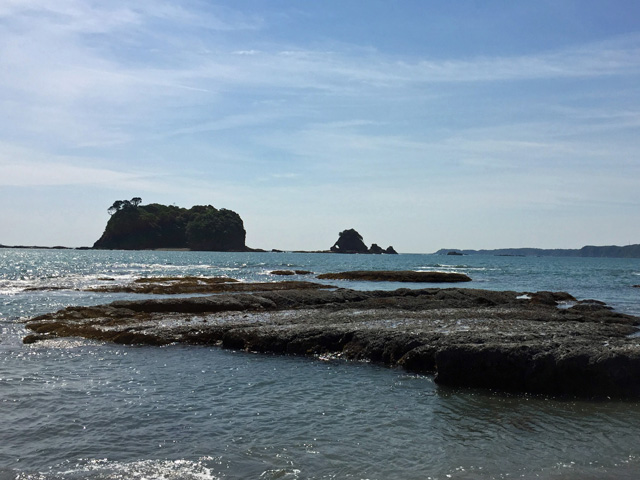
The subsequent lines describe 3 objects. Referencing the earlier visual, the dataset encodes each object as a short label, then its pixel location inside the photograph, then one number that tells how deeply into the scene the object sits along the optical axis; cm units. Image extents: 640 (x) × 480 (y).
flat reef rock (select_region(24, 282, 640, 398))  1412
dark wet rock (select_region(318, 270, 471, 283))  6688
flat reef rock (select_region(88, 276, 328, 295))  4525
